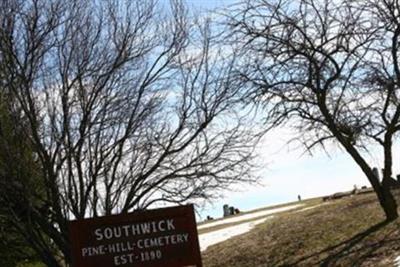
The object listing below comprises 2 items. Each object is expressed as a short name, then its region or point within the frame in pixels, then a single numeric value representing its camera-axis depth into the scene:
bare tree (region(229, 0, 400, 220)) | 15.92
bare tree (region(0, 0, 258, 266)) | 13.87
